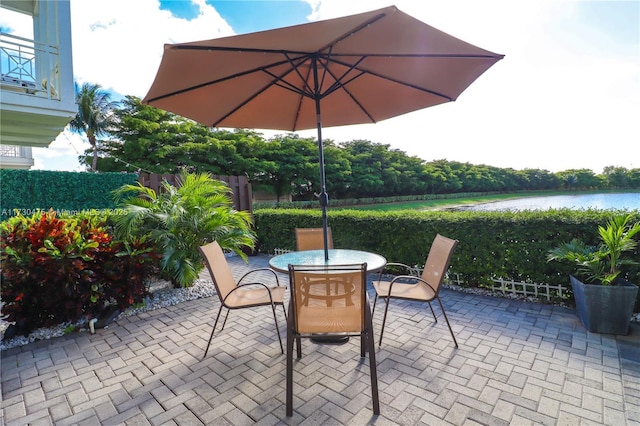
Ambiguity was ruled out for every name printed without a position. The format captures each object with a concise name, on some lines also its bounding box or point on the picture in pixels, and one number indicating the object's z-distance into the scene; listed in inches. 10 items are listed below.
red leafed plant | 113.7
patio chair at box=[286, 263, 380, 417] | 73.7
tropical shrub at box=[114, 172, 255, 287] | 154.3
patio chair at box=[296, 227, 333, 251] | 148.2
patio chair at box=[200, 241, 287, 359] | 102.1
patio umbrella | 78.4
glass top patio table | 103.3
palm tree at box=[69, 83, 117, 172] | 963.3
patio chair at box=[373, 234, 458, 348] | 104.1
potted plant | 108.2
